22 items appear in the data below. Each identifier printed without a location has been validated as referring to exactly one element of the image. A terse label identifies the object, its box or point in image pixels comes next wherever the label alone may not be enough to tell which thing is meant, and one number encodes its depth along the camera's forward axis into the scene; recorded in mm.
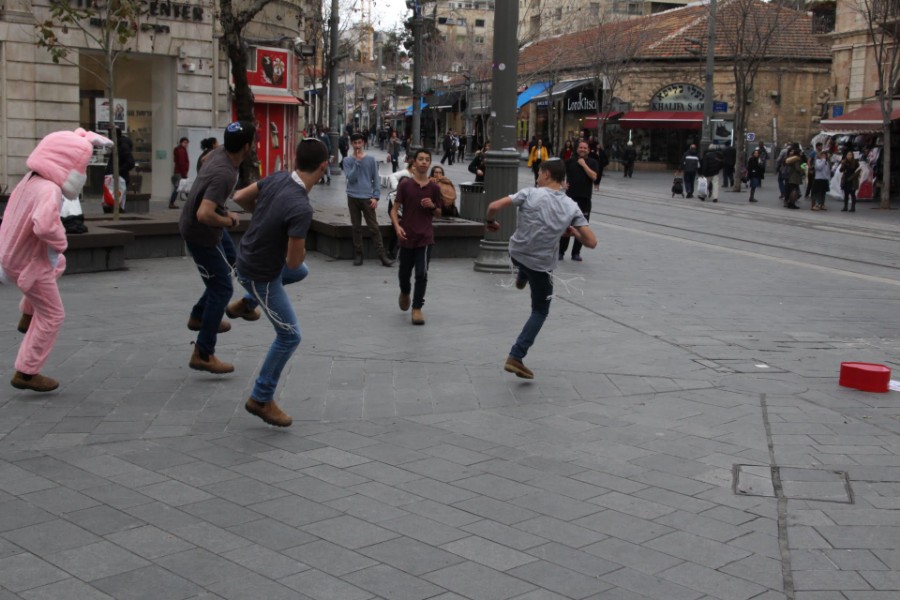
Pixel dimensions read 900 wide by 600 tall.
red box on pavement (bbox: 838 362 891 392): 7305
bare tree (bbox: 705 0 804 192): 33875
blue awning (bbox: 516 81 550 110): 56750
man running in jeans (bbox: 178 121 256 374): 6504
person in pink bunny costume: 6398
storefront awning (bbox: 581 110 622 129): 49997
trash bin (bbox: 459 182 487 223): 18297
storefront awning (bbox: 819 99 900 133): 30812
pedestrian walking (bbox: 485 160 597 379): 7293
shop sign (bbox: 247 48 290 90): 28844
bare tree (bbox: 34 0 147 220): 16000
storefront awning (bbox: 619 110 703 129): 48625
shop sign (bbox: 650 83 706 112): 49844
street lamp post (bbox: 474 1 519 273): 12922
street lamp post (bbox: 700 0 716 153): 35500
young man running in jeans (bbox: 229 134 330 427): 5852
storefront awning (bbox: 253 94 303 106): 28469
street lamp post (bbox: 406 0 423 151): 31109
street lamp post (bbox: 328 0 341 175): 35312
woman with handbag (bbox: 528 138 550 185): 32375
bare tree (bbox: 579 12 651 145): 48125
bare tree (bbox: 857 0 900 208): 27062
